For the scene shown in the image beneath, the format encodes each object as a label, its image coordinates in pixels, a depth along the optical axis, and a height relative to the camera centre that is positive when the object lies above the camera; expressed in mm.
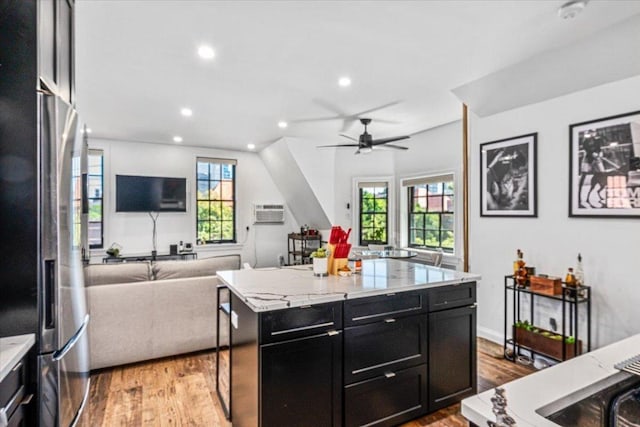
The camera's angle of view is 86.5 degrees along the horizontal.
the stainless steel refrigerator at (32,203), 1371 +43
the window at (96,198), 6055 +263
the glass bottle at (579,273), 2898 -506
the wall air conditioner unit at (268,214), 7289 -16
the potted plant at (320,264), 2455 -367
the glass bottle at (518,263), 3262 -476
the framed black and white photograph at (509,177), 3305 +381
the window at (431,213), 5352 +11
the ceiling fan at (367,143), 4566 +952
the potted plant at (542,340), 2883 -1140
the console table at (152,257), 5840 -801
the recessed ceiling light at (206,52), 2735 +1336
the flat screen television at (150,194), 6137 +360
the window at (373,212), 6547 +29
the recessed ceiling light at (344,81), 3361 +1338
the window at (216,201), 6949 +260
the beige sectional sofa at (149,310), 3016 -908
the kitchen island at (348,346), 1813 -799
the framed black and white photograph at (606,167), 2570 +376
